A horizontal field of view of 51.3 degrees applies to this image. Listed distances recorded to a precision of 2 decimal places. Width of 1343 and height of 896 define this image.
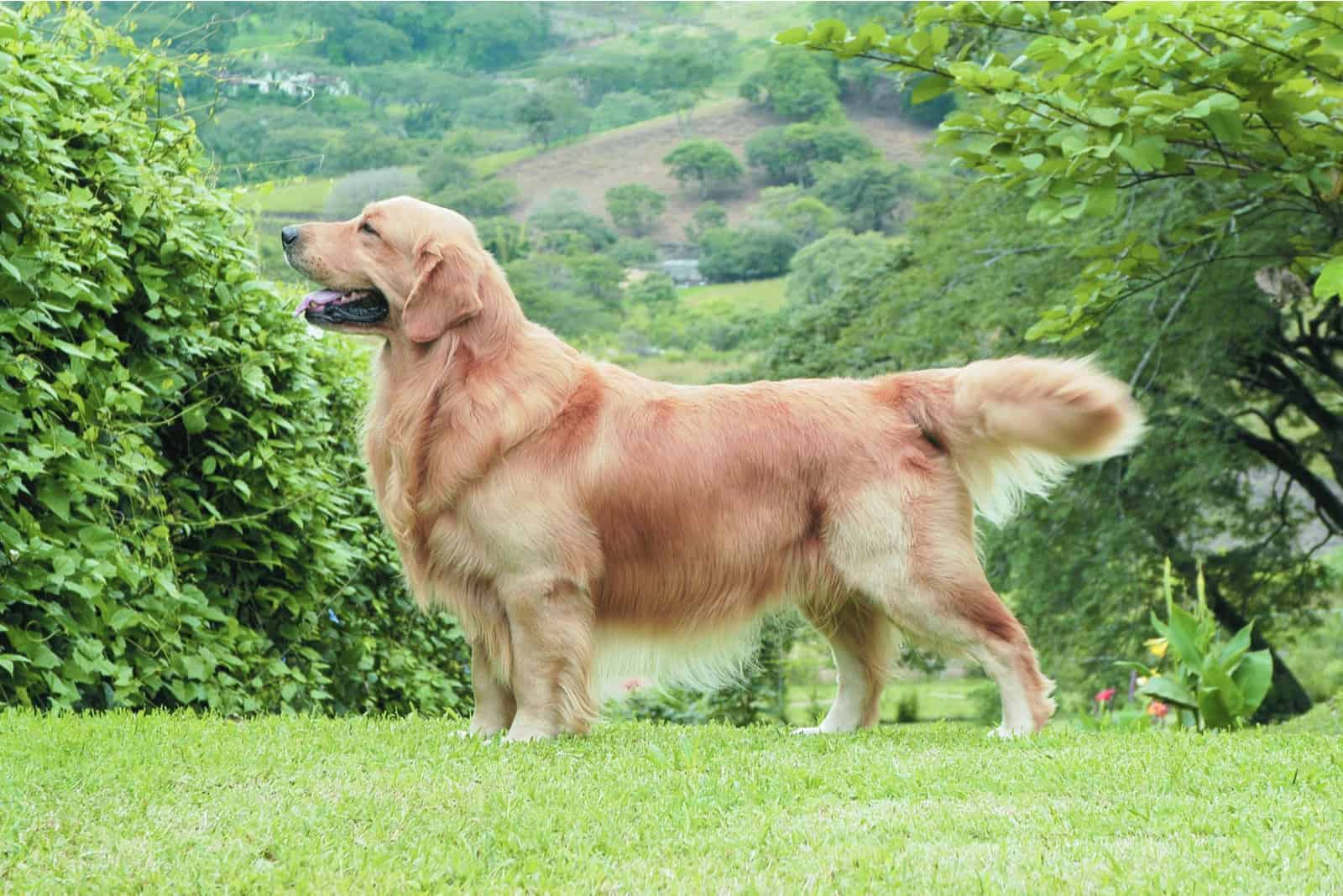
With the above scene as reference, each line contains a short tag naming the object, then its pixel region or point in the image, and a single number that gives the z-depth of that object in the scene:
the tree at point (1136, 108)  5.88
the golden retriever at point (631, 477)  5.42
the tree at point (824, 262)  53.16
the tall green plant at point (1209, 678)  6.79
